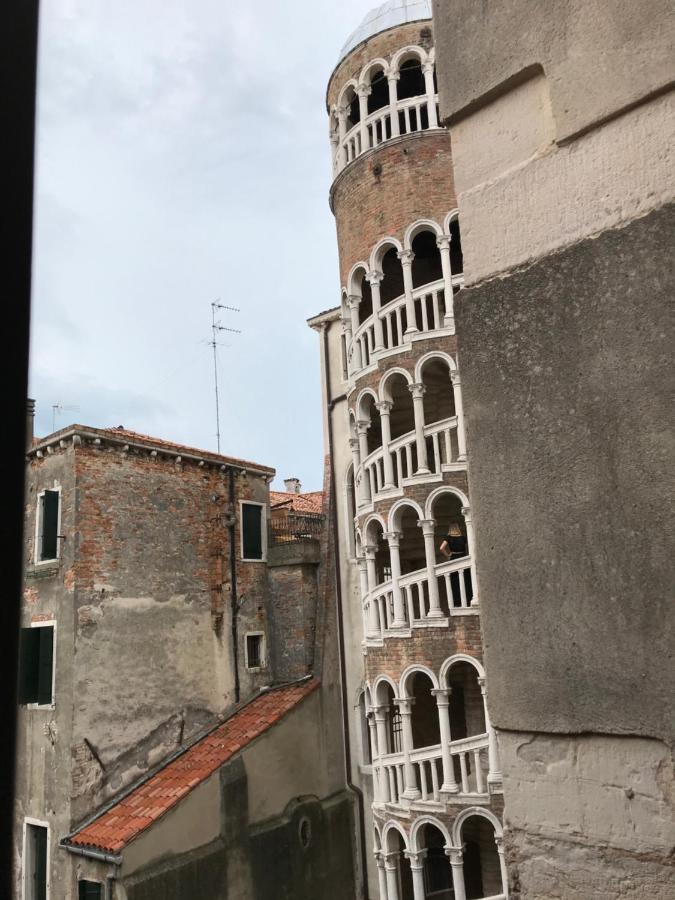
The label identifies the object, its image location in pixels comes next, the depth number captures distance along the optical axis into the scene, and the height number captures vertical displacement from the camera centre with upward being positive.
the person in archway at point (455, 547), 14.09 +1.43
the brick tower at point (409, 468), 13.69 +2.98
